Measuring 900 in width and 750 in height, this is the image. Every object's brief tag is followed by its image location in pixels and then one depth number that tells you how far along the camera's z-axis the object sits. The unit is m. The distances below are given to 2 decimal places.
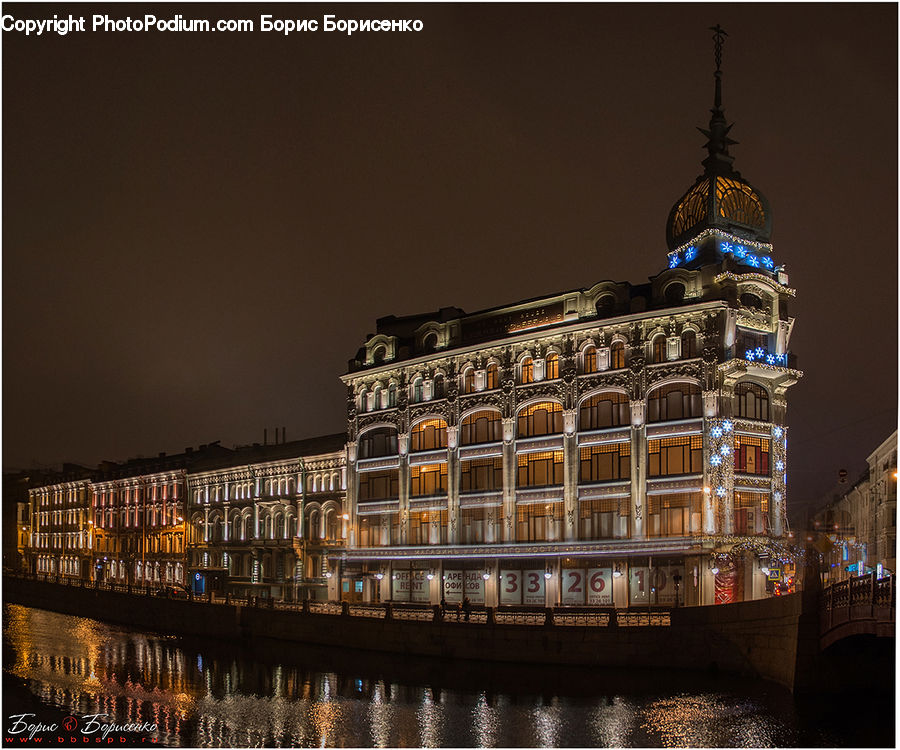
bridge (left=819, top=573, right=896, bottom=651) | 33.03
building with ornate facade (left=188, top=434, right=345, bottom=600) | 81.69
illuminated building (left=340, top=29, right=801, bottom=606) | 57.09
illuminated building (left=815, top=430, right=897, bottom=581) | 79.21
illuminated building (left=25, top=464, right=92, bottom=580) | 125.81
